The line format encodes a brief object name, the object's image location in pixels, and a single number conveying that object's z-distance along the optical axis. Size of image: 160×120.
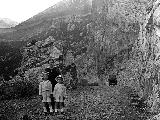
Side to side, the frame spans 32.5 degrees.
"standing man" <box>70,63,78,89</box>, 24.06
